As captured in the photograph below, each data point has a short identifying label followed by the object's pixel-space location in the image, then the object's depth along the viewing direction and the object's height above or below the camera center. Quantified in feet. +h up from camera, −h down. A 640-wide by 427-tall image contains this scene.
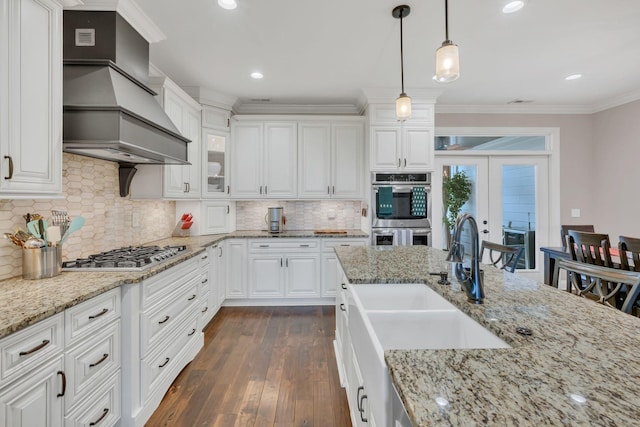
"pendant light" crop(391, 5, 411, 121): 7.18 +2.75
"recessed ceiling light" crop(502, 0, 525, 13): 6.95 +4.88
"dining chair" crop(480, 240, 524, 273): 6.25 -0.78
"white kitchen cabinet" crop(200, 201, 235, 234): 12.25 -0.06
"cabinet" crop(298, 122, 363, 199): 13.43 +2.48
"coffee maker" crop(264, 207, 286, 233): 13.58 -0.20
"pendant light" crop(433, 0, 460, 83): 5.22 +2.66
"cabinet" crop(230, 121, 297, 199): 13.33 +2.46
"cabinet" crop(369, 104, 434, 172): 12.67 +3.14
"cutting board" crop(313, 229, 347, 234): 13.48 -0.76
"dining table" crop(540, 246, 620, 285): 10.33 -1.49
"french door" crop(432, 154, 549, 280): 14.48 +0.79
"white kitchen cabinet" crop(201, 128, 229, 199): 12.22 +2.13
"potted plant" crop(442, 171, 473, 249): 14.51 +0.93
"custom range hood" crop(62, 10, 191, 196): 5.72 +2.45
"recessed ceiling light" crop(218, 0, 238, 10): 6.93 +4.90
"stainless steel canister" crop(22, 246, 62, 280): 5.38 -0.86
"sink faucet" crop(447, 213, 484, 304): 3.90 -0.72
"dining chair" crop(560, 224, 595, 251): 12.65 -0.57
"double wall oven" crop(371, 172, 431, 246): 12.71 +0.23
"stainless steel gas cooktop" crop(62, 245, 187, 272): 6.21 -0.99
